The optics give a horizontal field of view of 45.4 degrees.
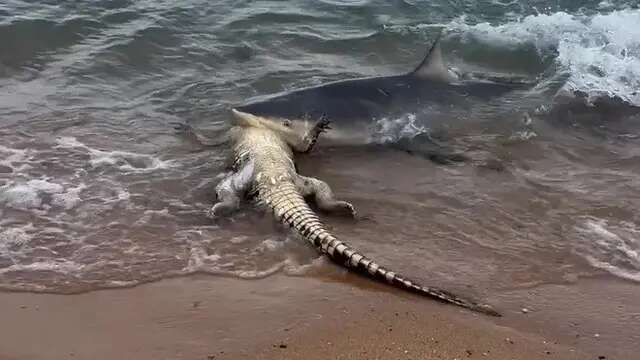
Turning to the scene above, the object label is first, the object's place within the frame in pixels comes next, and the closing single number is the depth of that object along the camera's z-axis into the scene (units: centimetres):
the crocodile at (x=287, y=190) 504
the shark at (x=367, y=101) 745
